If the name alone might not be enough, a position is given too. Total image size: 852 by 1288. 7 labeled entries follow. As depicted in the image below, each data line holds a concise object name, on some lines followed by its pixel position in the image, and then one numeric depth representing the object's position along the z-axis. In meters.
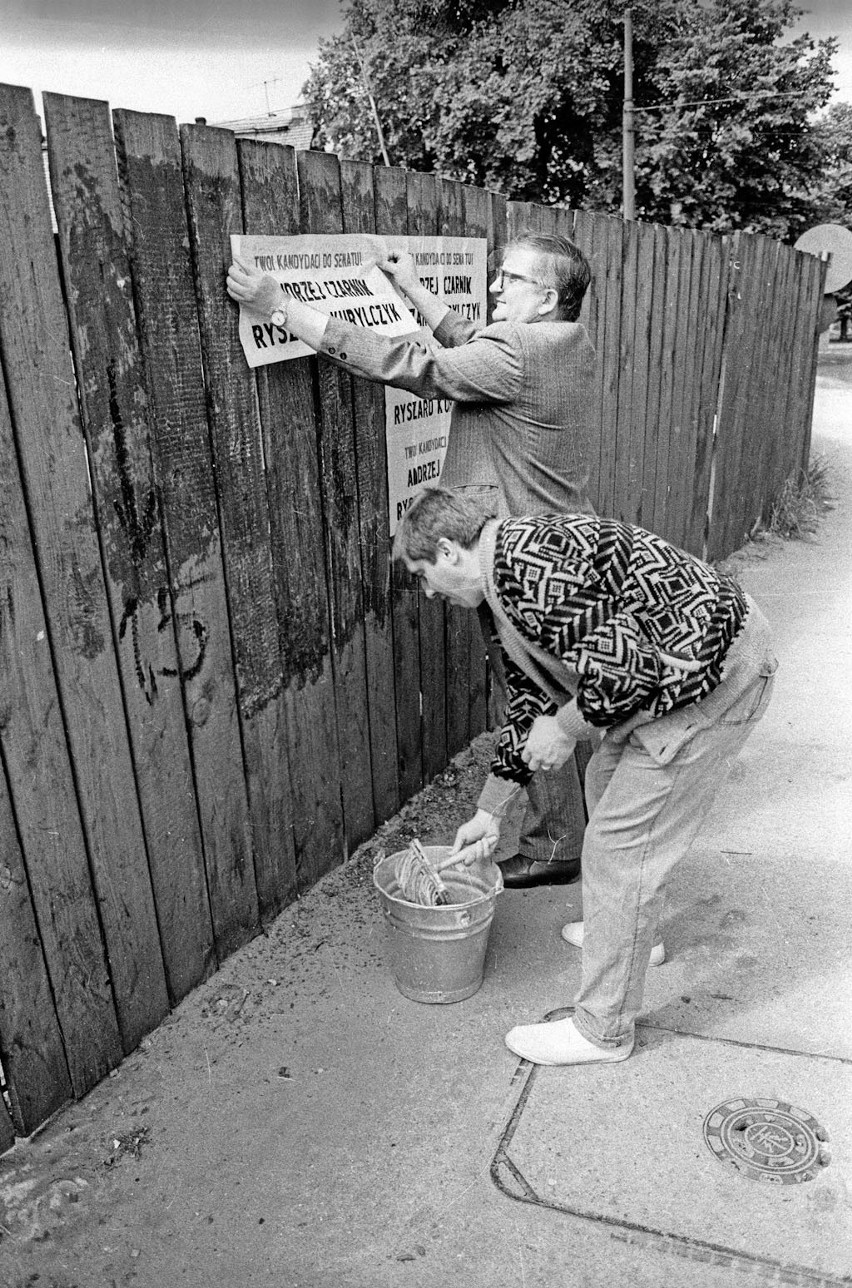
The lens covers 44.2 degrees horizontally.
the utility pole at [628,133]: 25.98
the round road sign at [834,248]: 10.06
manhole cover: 2.38
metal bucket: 2.85
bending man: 2.26
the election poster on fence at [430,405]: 3.65
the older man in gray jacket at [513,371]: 2.85
